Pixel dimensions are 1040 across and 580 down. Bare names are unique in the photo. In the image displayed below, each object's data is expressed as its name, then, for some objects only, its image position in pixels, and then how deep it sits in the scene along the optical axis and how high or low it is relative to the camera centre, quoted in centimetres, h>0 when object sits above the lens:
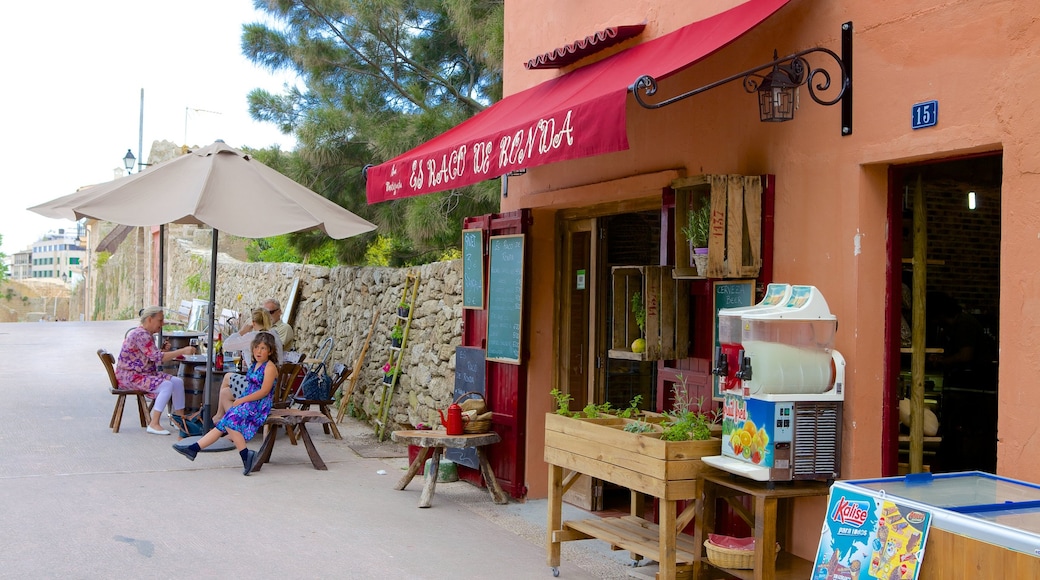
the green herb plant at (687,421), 479 -60
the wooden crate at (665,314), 566 -3
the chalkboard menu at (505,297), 743 +7
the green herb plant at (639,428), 507 -65
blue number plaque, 409 +87
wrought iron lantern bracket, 450 +110
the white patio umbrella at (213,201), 872 +94
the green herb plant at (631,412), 567 -63
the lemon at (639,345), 584 -23
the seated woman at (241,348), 908 -52
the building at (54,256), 13388 +609
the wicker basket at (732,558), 448 -119
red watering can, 727 -91
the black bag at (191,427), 948 -129
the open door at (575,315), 758 -7
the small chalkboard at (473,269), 800 +30
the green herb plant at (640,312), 600 -3
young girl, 813 -95
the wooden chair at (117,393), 971 -100
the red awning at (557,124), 470 +102
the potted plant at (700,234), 506 +42
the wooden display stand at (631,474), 467 -88
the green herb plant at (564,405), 580 -61
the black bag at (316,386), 1008 -91
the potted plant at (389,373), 1066 -79
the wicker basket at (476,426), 741 -96
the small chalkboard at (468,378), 779 -63
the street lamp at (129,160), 1998 +291
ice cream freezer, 284 -69
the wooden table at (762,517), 432 -101
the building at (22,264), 14112 +460
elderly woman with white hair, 991 -78
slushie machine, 433 -37
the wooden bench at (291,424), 834 -112
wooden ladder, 1038 -67
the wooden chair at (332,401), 1009 -108
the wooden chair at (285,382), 912 -80
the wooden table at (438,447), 710 -112
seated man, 1118 -31
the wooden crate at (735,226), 494 +44
